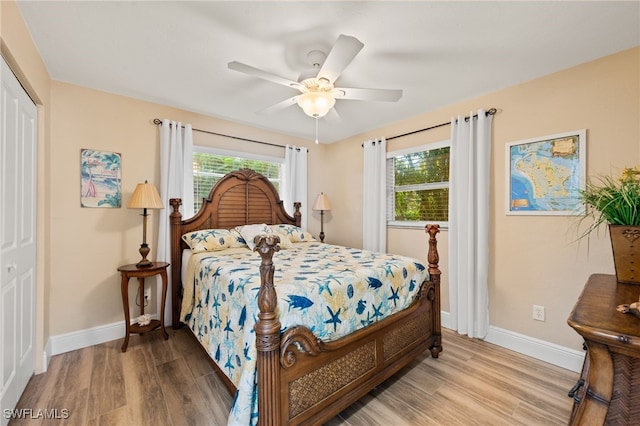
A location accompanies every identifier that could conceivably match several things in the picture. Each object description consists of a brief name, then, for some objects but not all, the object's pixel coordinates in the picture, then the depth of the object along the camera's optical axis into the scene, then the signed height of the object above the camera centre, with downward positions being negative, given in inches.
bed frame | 51.9 -35.2
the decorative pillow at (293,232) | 138.2 -11.3
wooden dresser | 31.7 -19.2
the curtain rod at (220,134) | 116.6 +38.3
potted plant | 52.3 -1.3
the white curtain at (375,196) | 143.9 +8.7
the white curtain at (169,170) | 114.7 +17.5
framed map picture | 87.6 +13.5
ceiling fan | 67.6 +35.6
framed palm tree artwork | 101.8 +12.1
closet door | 58.7 -7.2
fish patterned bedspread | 57.5 -22.5
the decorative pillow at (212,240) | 113.0 -12.7
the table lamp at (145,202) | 100.9 +3.0
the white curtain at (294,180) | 158.2 +18.7
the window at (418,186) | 125.6 +13.4
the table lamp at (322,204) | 164.4 +4.5
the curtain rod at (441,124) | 104.9 +39.5
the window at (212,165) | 132.0 +23.8
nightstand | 96.4 -28.3
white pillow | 122.3 -9.4
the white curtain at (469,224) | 105.6 -4.4
